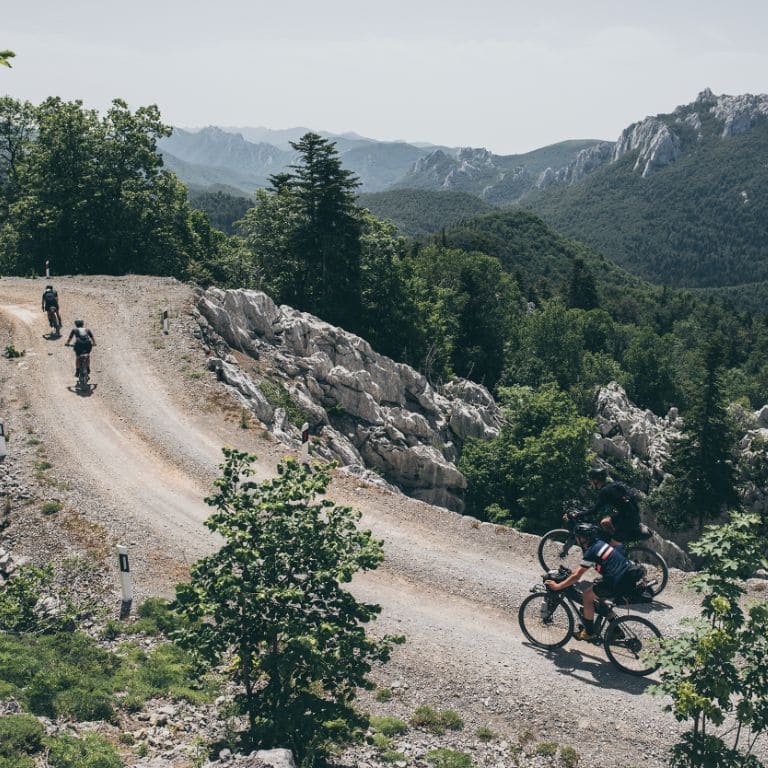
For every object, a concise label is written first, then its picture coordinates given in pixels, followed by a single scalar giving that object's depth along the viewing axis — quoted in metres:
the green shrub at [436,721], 10.64
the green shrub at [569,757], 9.89
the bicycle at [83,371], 23.80
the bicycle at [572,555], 13.91
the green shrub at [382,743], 10.08
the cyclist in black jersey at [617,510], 12.34
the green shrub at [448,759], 9.75
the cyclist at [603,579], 11.18
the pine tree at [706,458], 48.06
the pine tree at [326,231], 43.19
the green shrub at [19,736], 8.39
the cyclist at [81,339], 23.17
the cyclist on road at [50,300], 27.94
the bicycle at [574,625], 11.46
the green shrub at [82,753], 8.35
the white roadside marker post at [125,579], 13.54
